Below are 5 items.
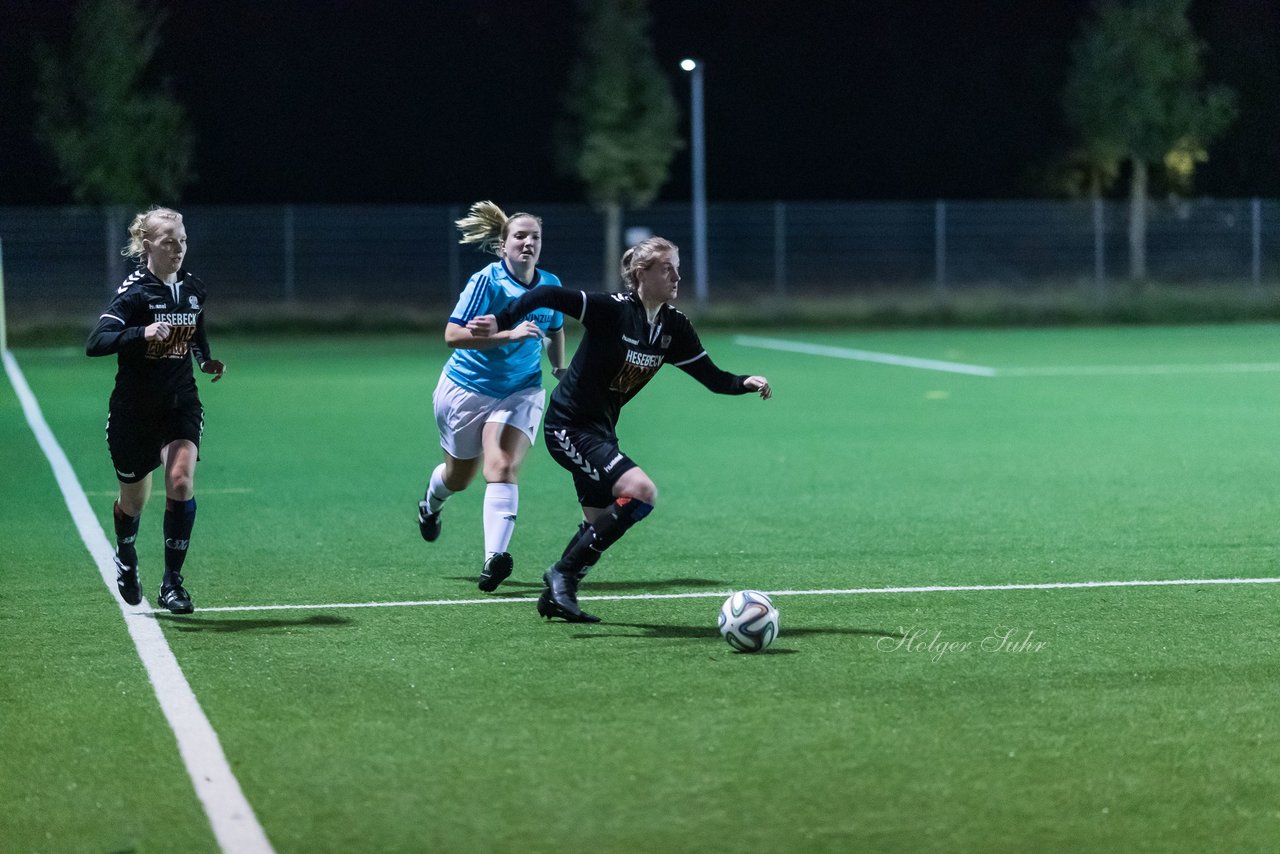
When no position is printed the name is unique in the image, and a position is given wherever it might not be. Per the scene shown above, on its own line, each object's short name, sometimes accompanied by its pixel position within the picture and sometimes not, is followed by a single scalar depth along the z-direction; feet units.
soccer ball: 47.32
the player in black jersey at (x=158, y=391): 51.98
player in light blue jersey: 57.00
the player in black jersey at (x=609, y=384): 50.39
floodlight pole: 248.32
